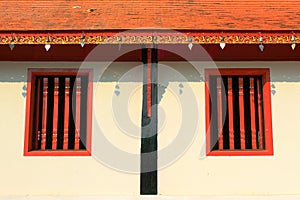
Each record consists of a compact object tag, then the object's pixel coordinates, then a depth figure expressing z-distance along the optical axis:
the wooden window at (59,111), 5.74
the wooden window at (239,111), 5.69
